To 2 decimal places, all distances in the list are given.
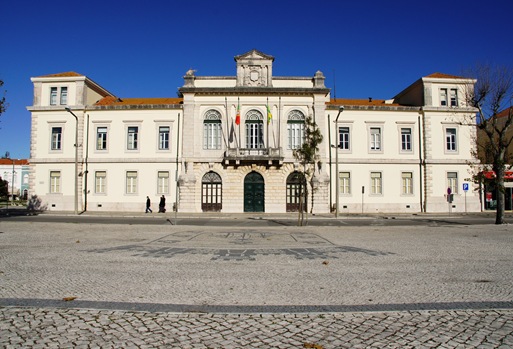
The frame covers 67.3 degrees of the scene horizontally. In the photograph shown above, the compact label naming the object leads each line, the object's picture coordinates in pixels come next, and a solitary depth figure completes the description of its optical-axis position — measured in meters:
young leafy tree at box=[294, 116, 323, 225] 21.81
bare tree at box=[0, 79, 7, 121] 21.97
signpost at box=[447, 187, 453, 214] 31.52
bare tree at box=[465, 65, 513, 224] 21.63
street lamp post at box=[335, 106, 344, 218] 31.89
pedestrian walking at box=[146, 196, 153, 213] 32.15
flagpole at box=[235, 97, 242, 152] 32.31
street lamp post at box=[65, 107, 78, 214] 29.84
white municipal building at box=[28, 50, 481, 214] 33.03
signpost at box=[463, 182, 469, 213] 32.50
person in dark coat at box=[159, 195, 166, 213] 32.29
